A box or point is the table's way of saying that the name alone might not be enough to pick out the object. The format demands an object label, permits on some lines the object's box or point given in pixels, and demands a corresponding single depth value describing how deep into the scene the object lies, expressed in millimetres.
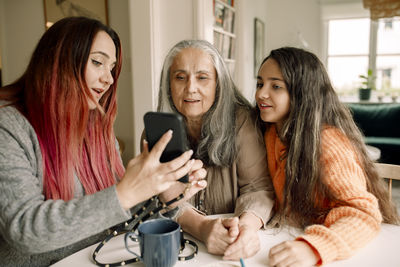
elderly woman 1219
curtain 2574
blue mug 675
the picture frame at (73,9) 2766
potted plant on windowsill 4770
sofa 4056
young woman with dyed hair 681
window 4836
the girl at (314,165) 791
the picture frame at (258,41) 4773
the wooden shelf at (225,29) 3338
